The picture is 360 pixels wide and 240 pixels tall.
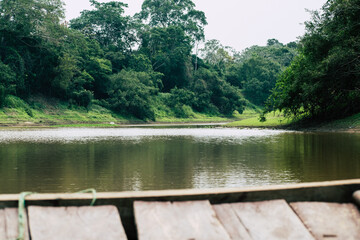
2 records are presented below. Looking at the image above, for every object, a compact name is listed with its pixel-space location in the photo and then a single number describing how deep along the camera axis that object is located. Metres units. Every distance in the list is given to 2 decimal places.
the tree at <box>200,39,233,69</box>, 85.06
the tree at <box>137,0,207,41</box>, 76.38
